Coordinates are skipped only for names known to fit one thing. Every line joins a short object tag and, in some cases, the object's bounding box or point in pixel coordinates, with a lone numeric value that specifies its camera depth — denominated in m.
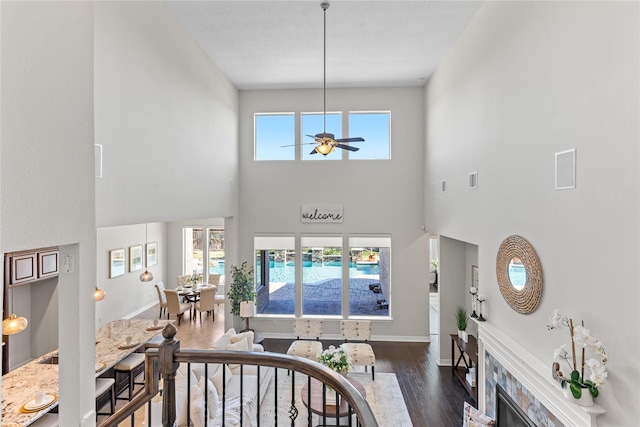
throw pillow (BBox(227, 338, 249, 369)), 5.15
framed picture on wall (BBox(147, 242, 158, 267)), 9.84
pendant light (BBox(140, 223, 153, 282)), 9.64
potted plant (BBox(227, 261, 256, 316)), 7.05
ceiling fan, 4.52
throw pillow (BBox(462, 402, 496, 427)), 3.75
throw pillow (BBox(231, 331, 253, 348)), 5.49
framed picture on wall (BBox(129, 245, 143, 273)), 9.02
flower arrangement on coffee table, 4.72
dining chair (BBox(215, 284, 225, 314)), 9.65
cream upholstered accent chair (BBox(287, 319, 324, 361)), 5.96
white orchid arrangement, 2.15
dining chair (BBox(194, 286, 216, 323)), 8.59
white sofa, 3.80
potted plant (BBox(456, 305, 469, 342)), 5.74
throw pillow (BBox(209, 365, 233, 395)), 4.64
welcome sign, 7.72
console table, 5.04
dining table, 8.91
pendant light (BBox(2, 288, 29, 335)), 3.84
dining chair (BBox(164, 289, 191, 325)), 8.40
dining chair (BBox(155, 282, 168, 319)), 8.78
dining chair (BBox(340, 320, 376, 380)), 5.75
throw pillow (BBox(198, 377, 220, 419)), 3.94
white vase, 2.29
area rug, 4.65
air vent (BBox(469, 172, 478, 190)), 4.49
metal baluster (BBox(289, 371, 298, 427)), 1.91
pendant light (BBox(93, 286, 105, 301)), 5.16
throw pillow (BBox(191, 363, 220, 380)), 4.56
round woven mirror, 3.12
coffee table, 4.27
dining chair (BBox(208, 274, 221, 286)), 10.50
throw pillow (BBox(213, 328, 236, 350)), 5.25
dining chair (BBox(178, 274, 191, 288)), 10.15
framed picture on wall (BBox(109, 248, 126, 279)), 8.23
